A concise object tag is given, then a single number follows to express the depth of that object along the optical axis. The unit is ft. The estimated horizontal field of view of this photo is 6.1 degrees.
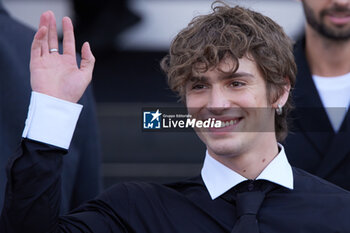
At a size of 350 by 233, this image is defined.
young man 17.31
